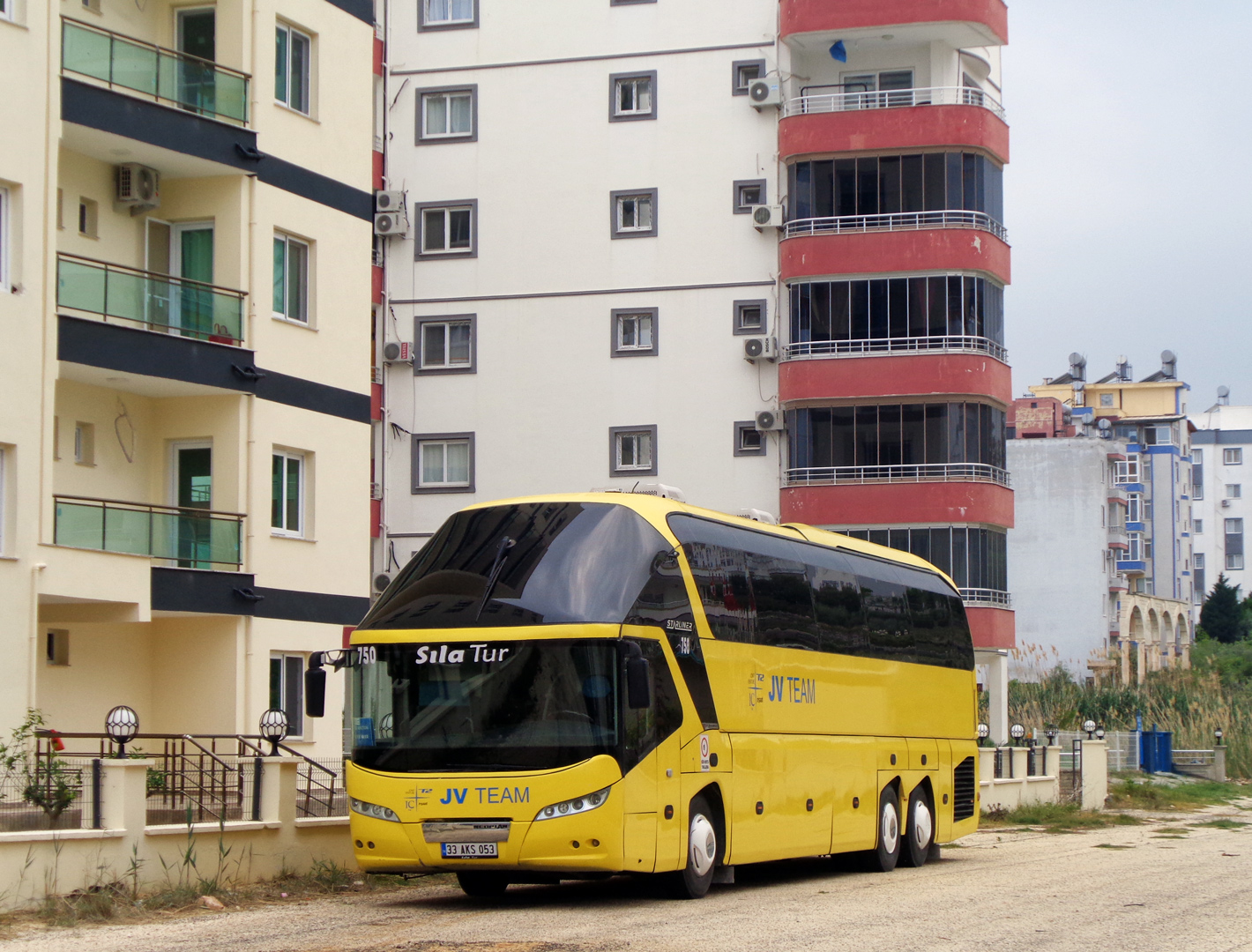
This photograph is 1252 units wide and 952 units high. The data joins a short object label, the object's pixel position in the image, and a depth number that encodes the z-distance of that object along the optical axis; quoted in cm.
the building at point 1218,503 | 14038
